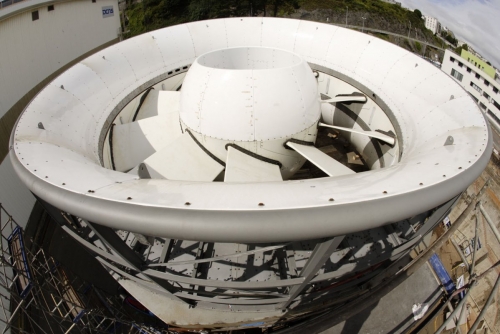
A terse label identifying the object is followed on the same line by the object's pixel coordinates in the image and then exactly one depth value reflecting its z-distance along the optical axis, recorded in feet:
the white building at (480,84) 56.59
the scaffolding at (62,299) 22.07
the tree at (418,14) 110.52
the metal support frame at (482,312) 20.65
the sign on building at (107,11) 56.49
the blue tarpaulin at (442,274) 32.71
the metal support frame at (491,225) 29.84
